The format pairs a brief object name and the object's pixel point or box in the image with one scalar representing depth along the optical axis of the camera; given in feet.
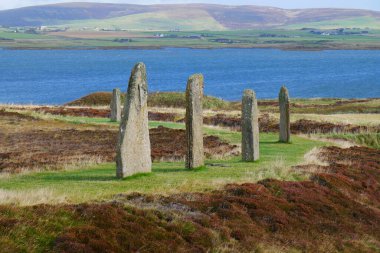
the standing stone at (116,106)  164.35
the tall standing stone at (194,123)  85.51
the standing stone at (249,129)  97.76
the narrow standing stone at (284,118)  124.16
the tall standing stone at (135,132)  78.24
